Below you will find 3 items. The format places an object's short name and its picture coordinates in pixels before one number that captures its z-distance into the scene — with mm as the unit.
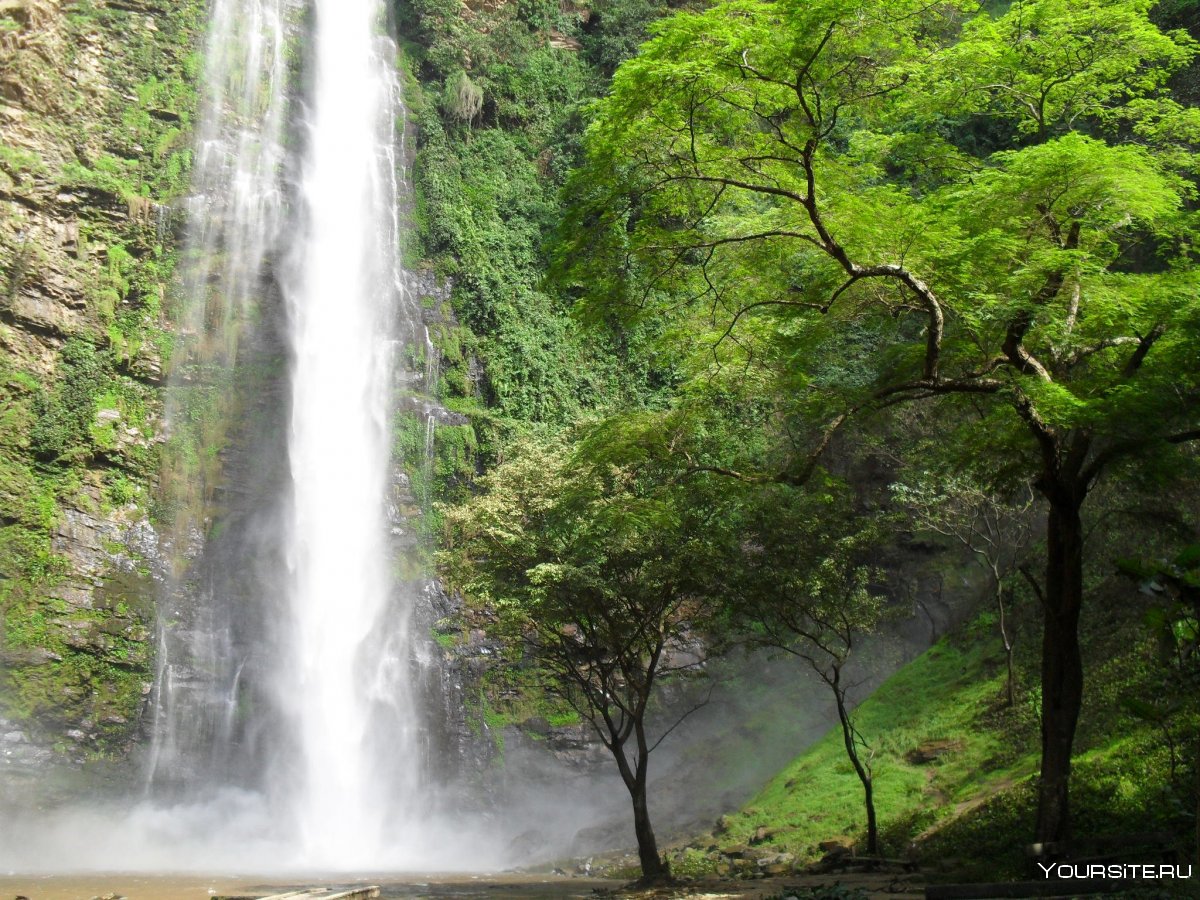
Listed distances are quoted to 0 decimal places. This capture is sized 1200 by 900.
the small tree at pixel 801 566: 13844
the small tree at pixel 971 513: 16047
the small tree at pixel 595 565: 13031
